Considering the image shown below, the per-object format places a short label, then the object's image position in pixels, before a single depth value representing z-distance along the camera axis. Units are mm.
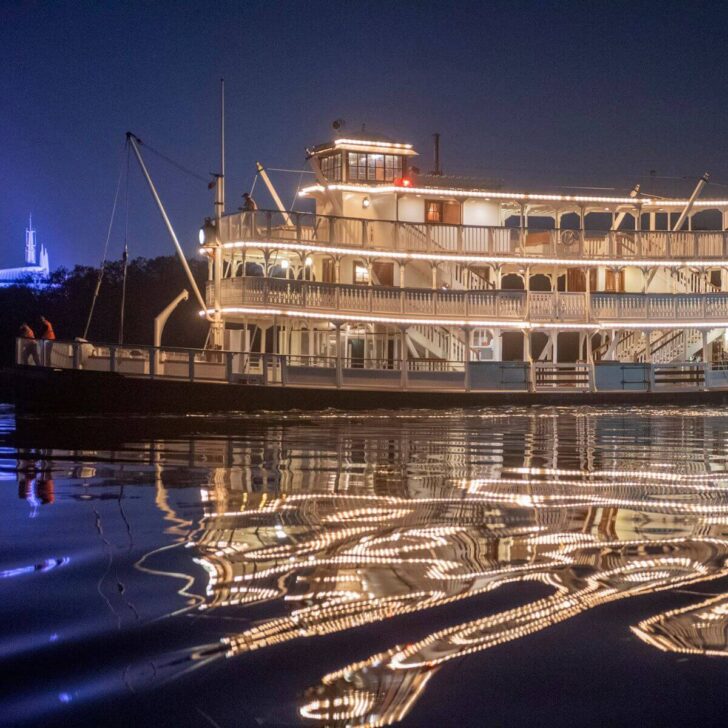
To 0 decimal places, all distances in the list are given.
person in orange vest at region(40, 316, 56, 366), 26391
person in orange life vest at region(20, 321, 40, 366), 26516
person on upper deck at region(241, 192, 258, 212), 31708
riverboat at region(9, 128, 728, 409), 31234
